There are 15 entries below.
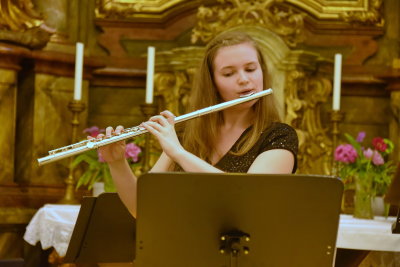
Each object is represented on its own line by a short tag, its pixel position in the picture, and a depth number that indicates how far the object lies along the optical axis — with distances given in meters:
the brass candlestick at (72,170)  9.35
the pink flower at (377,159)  8.28
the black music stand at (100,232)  5.51
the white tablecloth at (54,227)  8.13
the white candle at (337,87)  8.91
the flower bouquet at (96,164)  9.07
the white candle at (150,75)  9.13
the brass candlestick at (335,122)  9.14
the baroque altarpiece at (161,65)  9.88
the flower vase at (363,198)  8.23
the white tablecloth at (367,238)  6.98
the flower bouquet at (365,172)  8.27
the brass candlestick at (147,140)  9.23
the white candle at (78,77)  9.12
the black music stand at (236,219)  4.35
